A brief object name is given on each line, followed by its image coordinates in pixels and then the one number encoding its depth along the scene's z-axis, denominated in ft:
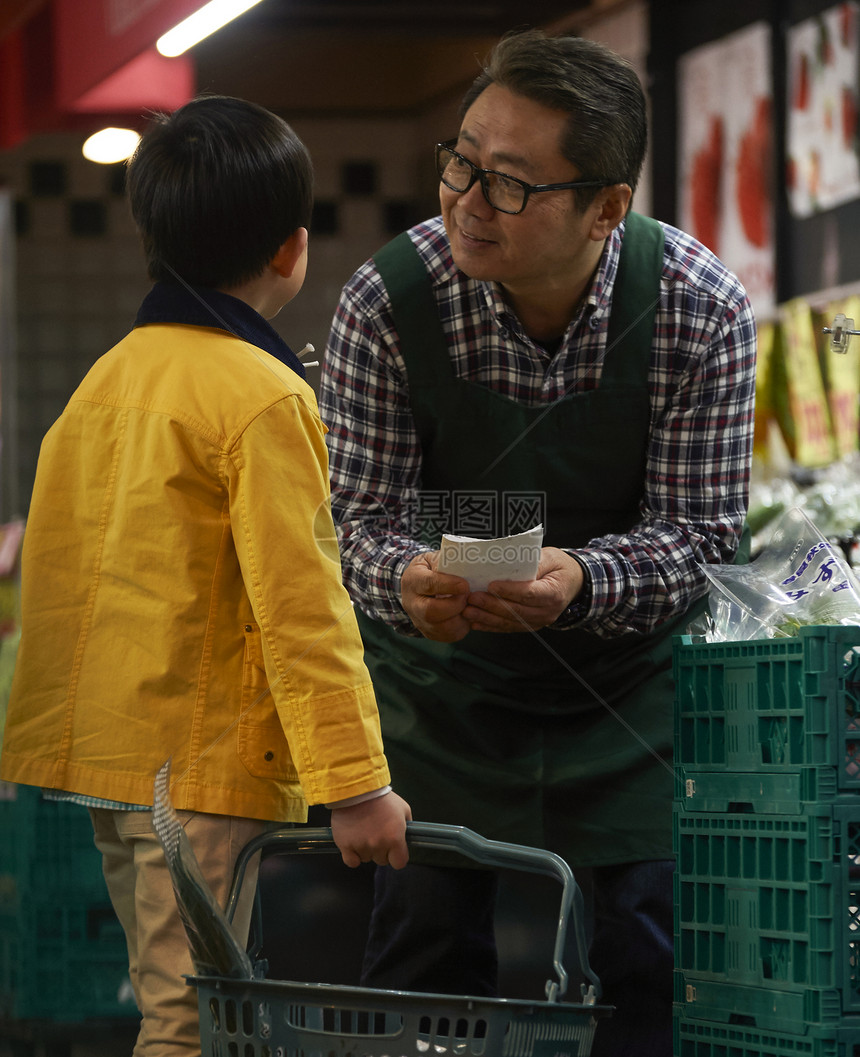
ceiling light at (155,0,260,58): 27.91
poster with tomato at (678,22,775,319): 33.76
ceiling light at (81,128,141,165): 40.63
